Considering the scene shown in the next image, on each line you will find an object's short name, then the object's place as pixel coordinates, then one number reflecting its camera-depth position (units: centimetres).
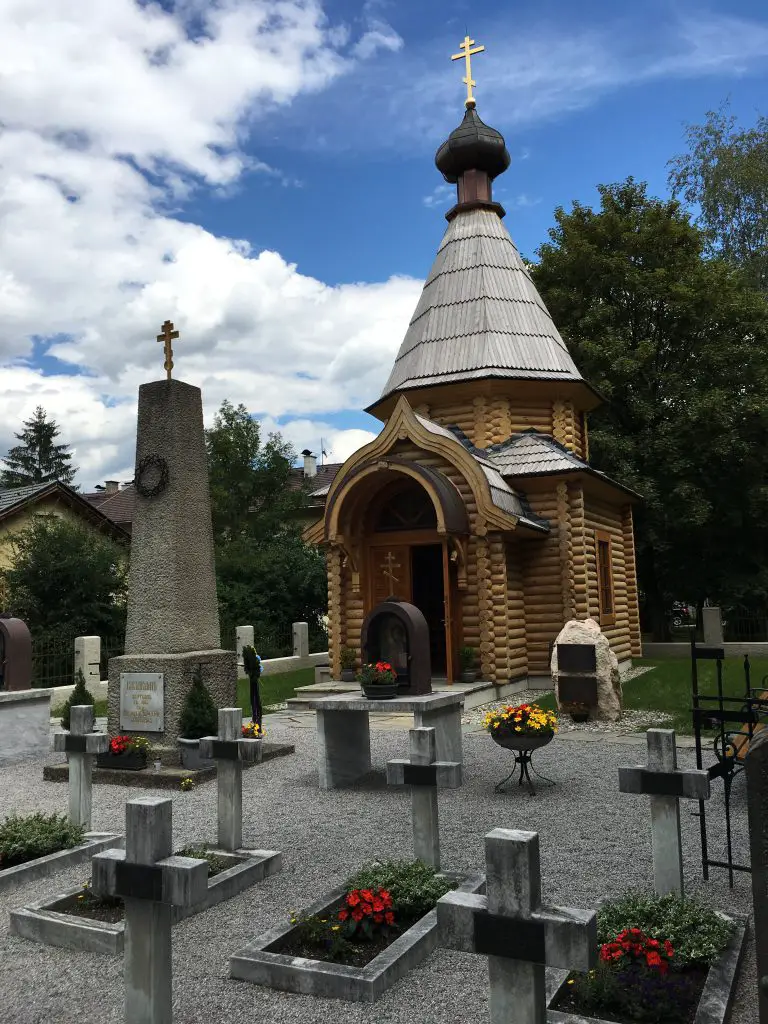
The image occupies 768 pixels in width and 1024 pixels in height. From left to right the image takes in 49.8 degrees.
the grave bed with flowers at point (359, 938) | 405
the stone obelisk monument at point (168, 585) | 961
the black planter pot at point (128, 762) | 928
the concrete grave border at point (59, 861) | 576
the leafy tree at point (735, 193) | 2667
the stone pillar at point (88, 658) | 1683
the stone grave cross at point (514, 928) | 269
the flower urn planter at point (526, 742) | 818
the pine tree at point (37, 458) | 4359
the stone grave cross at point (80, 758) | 692
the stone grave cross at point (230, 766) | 616
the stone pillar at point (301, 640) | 2280
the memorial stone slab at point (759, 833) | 277
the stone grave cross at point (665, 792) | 465
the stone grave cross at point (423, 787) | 558
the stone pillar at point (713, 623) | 2195
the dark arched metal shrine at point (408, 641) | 909
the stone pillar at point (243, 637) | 1998
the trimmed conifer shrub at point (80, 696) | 1002
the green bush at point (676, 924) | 402
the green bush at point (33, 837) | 606
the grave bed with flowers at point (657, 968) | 360
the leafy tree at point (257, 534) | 2503
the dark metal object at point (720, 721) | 512
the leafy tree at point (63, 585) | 1945
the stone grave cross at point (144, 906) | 351
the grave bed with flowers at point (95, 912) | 465
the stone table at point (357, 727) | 858
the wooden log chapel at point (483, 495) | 1535
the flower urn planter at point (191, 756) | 910
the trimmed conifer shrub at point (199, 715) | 930
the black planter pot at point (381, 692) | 868
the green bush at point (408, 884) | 479
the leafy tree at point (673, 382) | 2330
